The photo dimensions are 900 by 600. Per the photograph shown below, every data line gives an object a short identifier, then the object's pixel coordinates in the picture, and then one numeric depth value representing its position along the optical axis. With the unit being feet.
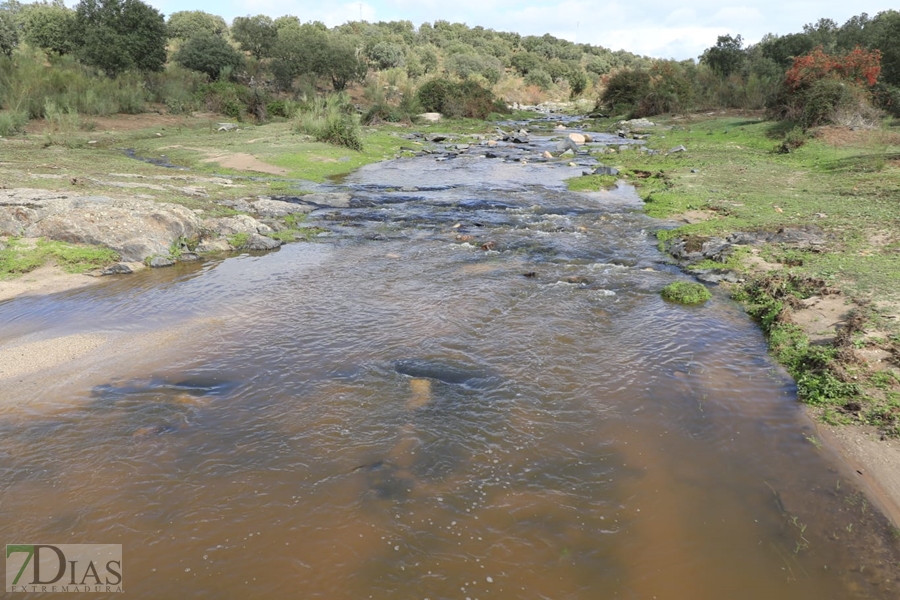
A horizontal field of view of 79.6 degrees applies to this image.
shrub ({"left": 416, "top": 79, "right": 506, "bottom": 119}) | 172.55
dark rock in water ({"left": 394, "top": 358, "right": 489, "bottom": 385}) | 25.16
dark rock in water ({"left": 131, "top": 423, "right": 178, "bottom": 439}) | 21.12
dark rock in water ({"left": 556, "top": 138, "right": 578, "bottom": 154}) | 110.22
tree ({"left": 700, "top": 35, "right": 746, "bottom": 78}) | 164.04
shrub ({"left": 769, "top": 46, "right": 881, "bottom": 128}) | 86.07
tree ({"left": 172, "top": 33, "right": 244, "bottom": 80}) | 157.38
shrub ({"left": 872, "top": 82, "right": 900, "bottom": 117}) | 96.02
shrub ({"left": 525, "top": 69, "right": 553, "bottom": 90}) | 271.69
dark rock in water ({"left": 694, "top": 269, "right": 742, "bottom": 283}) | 36.19
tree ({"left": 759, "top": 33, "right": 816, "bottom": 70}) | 149.79
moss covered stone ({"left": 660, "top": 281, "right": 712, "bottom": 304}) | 33.42
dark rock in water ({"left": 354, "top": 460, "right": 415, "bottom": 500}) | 18.19
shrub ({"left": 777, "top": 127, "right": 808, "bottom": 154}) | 81.84
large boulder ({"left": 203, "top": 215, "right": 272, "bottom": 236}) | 49.32
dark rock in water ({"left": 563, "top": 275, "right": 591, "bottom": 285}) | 37.35
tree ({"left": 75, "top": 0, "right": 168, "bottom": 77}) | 129.70
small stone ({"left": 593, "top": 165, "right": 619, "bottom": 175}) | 78.84
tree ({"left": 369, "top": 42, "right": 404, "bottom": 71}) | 240.73
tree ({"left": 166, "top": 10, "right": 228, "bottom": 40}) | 228.82
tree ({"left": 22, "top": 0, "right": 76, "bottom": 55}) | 157.18
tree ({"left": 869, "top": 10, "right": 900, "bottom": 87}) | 101.30
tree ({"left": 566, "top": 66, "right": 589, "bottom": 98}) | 253.85
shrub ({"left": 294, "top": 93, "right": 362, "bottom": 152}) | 99.19
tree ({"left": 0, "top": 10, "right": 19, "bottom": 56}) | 132.05
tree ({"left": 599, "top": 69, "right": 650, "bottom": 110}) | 174.81
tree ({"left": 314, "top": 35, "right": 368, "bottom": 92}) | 169.99
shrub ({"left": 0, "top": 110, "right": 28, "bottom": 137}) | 86.43
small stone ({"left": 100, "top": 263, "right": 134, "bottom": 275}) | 39.96
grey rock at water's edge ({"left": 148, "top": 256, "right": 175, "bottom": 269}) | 41.93
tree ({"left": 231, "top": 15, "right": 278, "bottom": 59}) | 188.95
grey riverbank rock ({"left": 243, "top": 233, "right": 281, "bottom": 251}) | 46.91
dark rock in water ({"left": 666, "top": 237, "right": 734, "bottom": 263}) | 40.40
